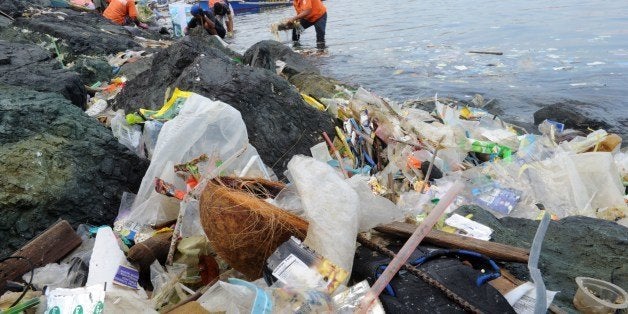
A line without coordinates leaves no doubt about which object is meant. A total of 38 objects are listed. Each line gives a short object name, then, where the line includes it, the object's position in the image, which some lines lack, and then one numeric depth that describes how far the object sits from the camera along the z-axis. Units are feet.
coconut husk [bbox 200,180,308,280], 5.98
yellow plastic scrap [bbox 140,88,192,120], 12.12
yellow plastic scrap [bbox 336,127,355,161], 13.58
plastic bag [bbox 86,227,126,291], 6.47
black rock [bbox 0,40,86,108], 14.39
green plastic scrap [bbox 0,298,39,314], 5.46
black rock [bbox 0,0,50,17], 30.35
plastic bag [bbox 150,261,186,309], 6.44
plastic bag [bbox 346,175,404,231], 6.70
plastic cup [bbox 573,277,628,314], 5.83
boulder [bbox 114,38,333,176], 12.17
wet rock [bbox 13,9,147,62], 24.12
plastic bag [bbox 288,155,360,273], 5.79
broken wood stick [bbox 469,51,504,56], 34.66
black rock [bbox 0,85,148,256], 8.04
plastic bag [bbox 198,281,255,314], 5.04
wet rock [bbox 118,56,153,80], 20.59
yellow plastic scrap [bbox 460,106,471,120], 18.12
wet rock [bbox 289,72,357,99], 19.56
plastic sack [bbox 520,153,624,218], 11.80
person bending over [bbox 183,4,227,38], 40.96
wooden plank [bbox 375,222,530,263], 6.50
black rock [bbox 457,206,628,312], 6.92
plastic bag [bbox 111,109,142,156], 11.78
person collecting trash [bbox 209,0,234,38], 46.22
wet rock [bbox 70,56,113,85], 19.97
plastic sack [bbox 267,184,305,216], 7.07
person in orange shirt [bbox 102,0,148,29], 39.42
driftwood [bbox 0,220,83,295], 6.61
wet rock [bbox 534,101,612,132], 20.33
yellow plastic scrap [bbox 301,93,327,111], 16.10
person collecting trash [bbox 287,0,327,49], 42.96
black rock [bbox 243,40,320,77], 25.43
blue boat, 77.15
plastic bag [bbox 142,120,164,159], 11.37
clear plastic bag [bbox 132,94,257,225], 9.45
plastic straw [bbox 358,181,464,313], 4.99
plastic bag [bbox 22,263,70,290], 6.56
